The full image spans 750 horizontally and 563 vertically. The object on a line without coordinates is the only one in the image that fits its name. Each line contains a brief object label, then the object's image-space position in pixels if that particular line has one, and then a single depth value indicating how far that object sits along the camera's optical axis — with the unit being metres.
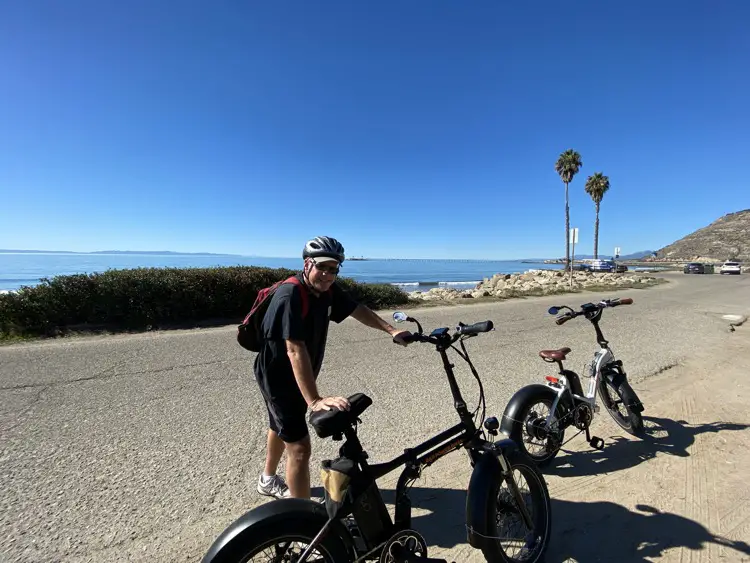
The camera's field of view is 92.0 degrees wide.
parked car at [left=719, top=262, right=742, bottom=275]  38.28
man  2.04
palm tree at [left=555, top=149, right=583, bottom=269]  39.25
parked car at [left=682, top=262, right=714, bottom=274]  41.22
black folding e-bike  1.56
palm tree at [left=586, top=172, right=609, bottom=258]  44.96
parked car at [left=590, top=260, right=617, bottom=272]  42.94
